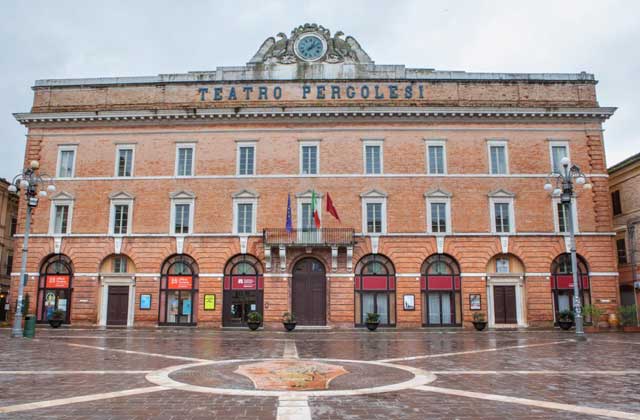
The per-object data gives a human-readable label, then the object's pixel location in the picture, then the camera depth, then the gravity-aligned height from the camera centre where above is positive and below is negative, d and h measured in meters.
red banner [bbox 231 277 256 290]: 30.12 +0.79
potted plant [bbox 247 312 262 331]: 28.05 -1.23
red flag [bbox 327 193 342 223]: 28.61 +4.82
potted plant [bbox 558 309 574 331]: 27.94 -1.13
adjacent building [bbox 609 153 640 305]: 30.97 +4.77
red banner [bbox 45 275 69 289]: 30.69 +0.84
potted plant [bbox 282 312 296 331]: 27.62 -1.30
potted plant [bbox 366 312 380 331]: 28.12 -1.27
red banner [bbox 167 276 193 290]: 30.31 +0.79
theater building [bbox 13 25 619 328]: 29.72 +5.43
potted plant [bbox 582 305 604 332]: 27.92 -0.87
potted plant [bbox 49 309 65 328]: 28.92 -1.24
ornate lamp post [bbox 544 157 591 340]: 22.12 +4.11
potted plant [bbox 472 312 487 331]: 28.19 -1.30
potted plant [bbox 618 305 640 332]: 27.94 -1.08
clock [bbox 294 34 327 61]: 33.19 +15.78
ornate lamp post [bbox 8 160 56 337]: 22.47 +4.12
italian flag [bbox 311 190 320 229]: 29.06 +4.75
